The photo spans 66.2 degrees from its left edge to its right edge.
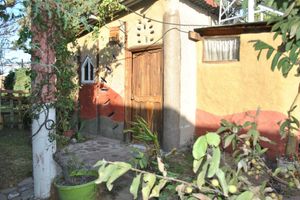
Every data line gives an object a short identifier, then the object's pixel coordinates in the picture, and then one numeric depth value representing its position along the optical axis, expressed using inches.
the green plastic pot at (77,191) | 128.1
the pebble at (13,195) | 154.0
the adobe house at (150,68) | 206.8
